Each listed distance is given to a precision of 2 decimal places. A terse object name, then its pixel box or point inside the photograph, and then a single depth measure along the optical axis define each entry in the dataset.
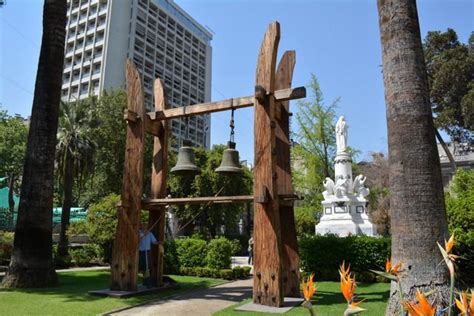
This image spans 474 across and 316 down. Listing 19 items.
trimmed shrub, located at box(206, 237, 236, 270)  15.25
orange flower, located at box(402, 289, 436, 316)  1.39
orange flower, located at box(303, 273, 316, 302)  1.72
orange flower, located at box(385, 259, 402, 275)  2.09
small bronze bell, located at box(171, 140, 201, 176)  9.72
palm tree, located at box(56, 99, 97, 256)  24.31
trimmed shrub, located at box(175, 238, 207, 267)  15.81
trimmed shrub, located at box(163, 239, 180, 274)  15.95
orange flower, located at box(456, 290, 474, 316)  1.47
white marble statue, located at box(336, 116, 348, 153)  25.94
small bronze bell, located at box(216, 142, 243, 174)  9.31
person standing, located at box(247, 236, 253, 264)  21.88
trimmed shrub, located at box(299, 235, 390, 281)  13.15
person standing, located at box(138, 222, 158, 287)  10.46
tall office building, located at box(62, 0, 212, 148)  66.31
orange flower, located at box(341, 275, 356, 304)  1.66
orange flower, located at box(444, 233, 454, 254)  1.72
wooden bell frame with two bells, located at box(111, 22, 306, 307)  8.28
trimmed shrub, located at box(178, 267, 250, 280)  14.49
